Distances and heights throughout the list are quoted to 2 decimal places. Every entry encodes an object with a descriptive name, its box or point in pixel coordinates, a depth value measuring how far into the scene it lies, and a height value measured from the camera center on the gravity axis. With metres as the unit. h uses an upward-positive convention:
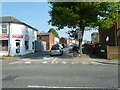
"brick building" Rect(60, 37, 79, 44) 72.04 +3.31
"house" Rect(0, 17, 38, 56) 16.28 +1.34
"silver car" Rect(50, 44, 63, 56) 14.88 -1.02
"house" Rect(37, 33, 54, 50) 32.59 +2.26
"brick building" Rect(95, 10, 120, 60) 11.70 +0.38
